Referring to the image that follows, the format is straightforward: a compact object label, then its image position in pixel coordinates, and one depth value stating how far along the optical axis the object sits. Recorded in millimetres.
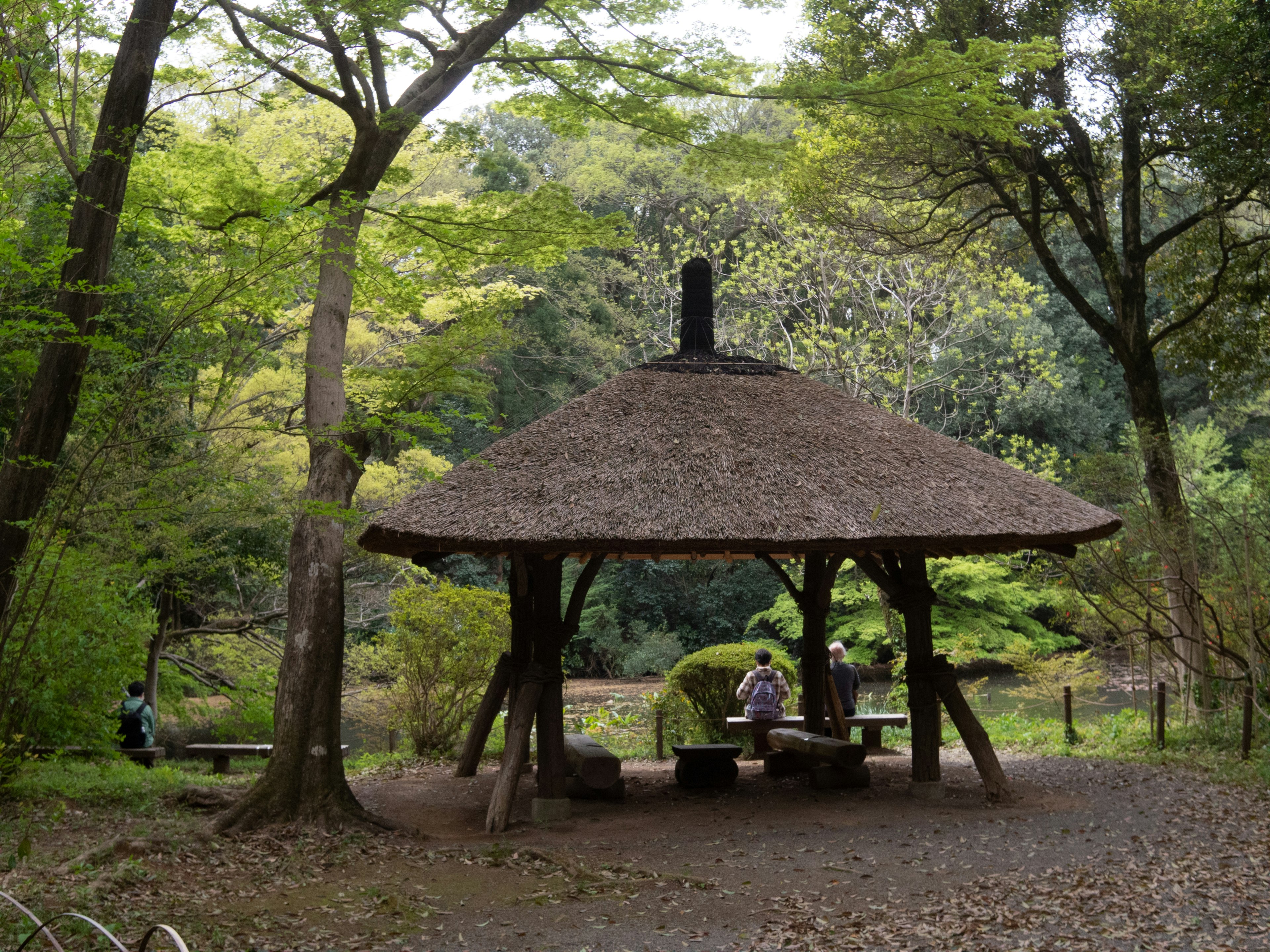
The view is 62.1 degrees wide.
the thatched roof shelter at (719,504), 7777
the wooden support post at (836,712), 11172
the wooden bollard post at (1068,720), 12055
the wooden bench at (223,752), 12016
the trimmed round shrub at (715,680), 13023
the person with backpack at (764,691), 11531
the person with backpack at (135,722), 11562
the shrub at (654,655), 24812
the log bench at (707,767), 9742
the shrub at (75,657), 8547
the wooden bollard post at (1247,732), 9797
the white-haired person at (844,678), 12180
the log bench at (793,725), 11500
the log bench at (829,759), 9242
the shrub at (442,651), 11875
